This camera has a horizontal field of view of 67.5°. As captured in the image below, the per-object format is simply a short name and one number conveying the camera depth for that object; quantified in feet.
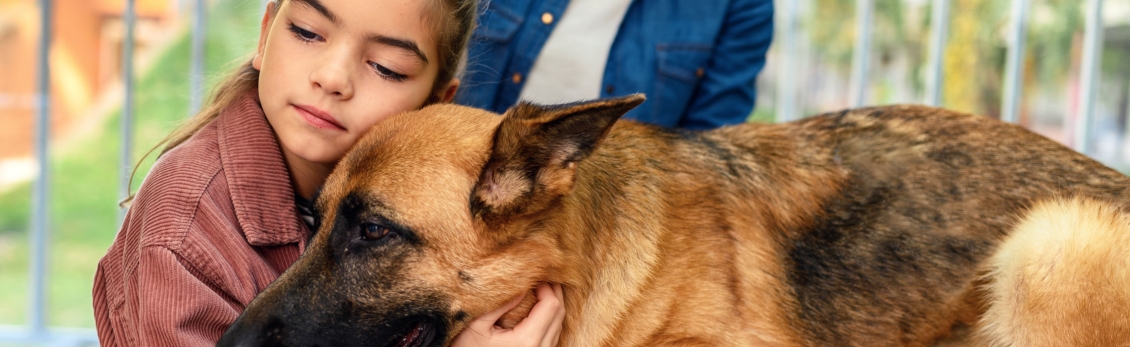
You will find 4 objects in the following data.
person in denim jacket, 10.76
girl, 5.97
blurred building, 22.21
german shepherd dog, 6.35
